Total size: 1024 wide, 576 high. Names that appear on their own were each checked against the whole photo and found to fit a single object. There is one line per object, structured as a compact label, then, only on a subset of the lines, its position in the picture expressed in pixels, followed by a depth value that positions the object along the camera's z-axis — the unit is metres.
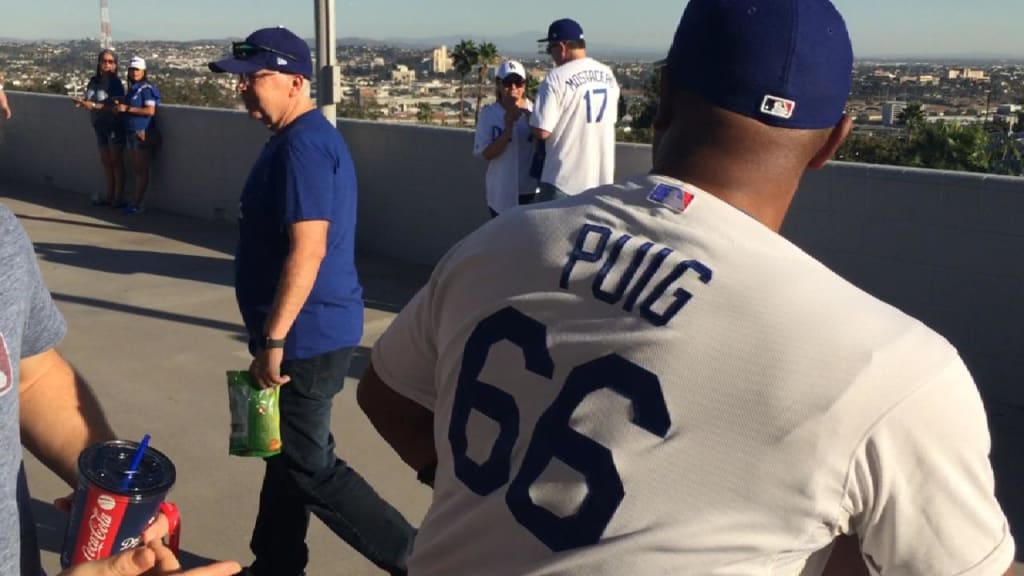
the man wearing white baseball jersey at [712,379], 1.30
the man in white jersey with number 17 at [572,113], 6.94
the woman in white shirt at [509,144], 7.45
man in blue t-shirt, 3.58
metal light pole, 8.53
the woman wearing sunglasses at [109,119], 12.34
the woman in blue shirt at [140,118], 12.06
